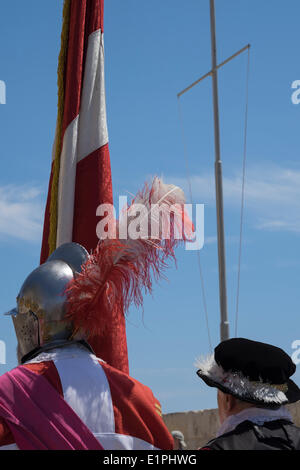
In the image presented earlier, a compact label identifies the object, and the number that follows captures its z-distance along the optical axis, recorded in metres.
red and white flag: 5.51
